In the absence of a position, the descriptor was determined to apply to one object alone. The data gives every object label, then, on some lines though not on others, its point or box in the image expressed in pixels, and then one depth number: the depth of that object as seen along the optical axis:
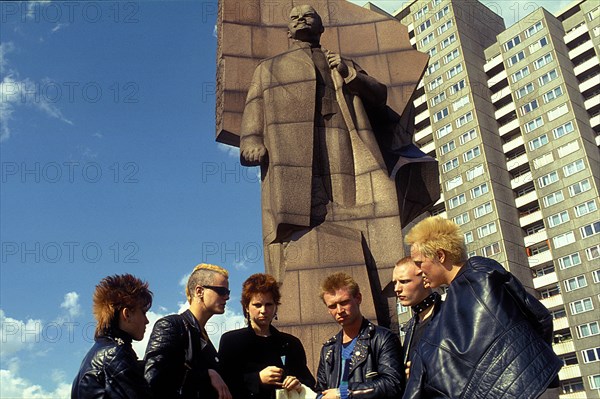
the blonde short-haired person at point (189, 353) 3.45
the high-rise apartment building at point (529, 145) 48.19
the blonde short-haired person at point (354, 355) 3.55
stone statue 7.66
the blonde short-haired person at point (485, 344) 2.52
